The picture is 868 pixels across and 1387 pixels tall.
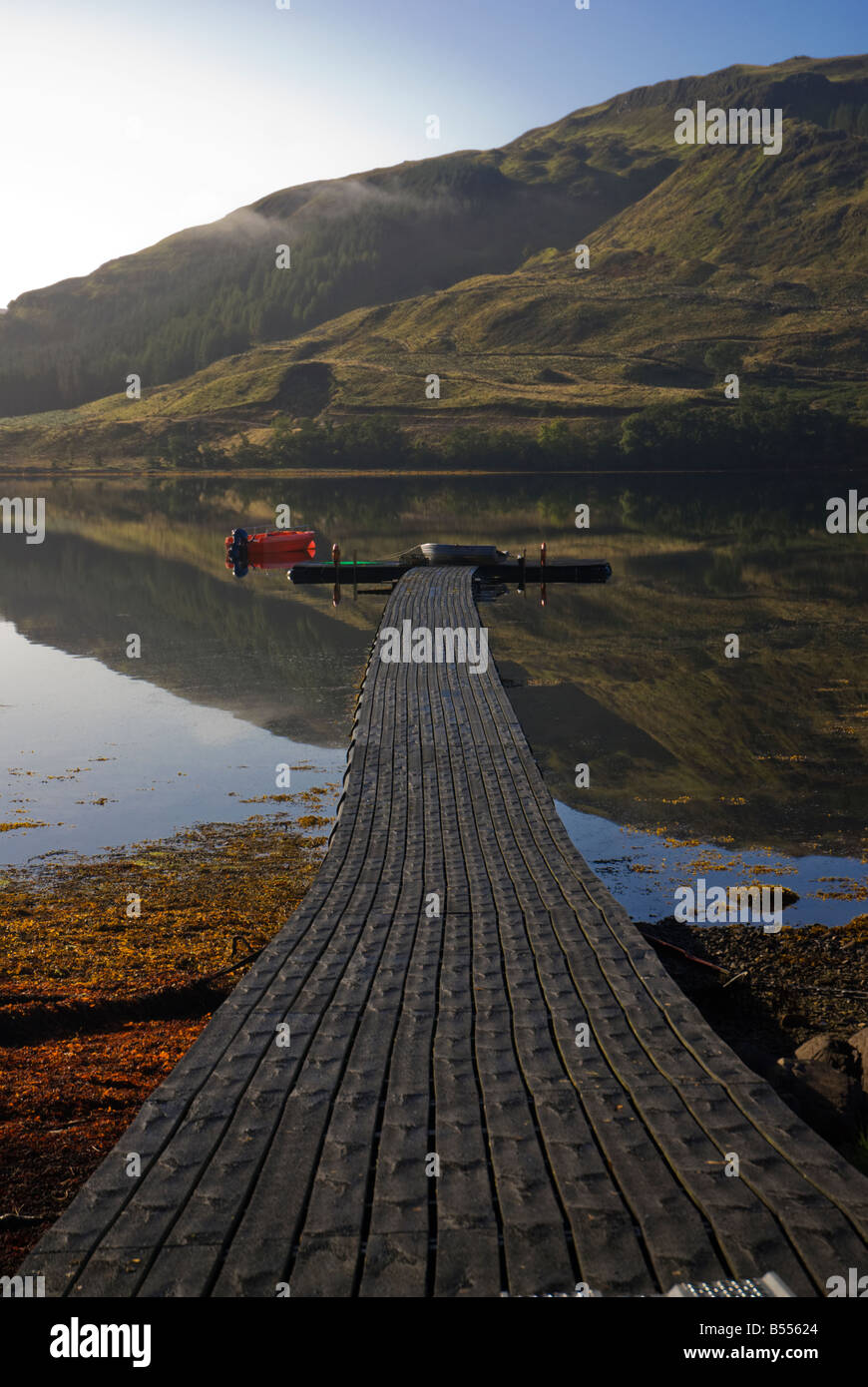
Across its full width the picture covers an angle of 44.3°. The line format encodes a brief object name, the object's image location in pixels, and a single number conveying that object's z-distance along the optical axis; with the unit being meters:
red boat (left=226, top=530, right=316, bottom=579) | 53.86
